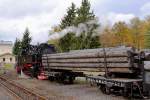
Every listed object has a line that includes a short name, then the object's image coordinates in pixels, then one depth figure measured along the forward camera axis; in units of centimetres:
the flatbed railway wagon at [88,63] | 879
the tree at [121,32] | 4063
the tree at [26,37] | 5195
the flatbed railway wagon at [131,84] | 788
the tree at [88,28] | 1942
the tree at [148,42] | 2696
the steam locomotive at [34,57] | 1695
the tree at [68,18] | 3253
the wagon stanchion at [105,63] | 966
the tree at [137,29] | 3991
